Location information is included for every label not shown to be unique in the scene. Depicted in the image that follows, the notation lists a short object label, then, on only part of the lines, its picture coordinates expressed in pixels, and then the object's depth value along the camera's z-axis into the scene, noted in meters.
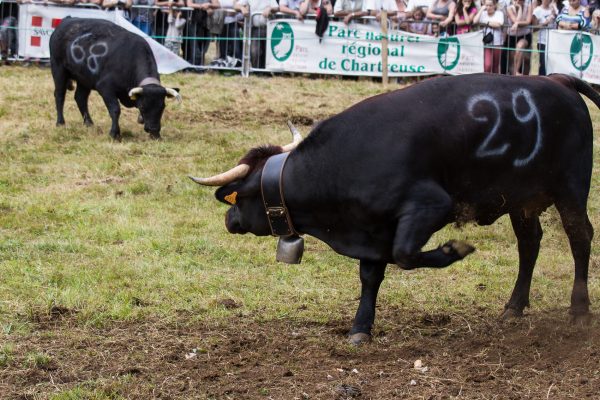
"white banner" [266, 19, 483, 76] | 18.42
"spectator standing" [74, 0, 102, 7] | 18.64
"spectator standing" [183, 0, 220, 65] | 18.75
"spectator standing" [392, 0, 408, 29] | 18.61
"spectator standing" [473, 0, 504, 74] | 18.28
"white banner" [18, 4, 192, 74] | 18.48
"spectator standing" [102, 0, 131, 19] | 18.61
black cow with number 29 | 5.96
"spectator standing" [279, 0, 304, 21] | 18.52
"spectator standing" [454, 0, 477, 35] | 18.44
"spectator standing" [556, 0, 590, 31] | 18.00
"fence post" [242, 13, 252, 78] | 18.67
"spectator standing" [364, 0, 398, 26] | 18.50
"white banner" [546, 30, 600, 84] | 18.08
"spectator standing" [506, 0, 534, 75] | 18.22
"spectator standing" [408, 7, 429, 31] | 18.67
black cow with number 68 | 13.59
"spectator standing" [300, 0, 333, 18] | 18.31
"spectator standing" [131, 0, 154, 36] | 18.89
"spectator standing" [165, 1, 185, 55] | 18.83
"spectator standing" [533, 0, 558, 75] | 18.36
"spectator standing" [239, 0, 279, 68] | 18.58
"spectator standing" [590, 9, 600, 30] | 18.25
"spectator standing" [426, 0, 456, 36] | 18.52
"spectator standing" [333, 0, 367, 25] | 18.31
